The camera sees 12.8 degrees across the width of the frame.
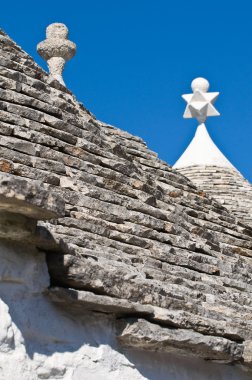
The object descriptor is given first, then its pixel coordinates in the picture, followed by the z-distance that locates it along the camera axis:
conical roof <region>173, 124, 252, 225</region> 19.48
